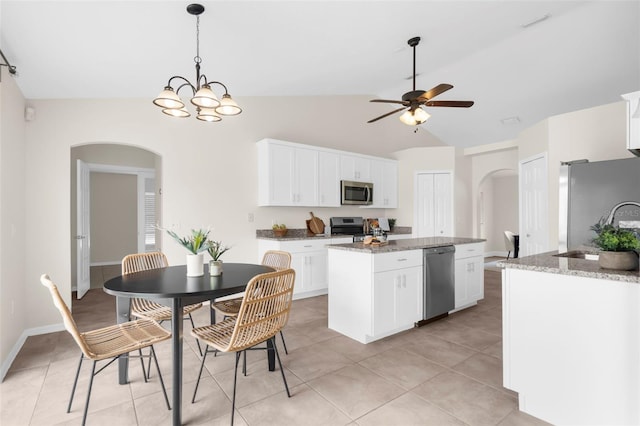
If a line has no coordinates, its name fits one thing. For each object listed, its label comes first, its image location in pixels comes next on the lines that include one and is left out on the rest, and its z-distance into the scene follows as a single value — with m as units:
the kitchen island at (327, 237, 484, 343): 2.87
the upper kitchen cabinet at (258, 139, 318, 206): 4.50
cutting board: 5.12
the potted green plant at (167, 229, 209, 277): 2.28
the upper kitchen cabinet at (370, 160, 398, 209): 5.84
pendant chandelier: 2.21
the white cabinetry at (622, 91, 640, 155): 2.25
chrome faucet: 2.02
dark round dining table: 1.78
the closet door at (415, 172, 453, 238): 6.09
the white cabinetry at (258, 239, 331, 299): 4.36
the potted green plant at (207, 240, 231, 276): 2.31
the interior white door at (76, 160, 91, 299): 4.45
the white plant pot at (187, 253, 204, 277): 2.29
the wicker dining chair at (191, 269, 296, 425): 1.82
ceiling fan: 3.19
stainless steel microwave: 5.29
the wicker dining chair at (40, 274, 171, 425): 1.67
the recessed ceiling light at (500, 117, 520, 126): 5.59
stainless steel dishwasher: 3.30
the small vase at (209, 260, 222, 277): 2.30
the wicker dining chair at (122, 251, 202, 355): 2.47
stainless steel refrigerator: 2.79
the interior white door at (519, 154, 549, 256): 4.57
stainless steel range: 5.35
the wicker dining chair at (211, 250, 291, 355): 2.56
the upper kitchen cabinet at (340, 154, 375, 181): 5.34
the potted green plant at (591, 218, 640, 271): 1.63
